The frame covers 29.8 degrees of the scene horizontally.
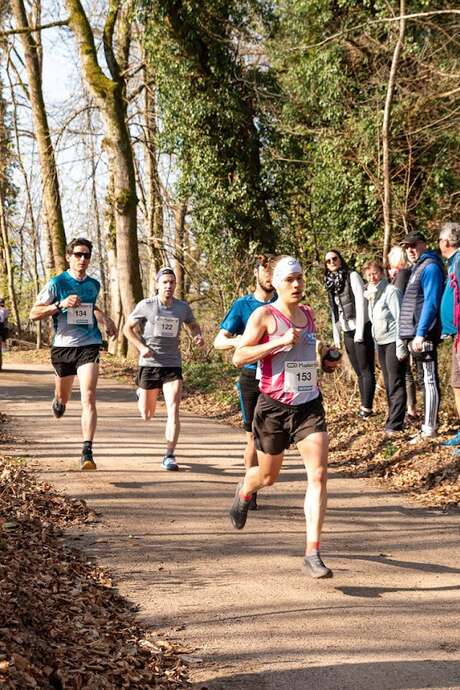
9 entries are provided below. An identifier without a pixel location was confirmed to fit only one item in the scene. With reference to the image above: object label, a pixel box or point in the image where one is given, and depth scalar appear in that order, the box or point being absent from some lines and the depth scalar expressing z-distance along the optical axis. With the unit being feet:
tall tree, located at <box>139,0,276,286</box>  62.95
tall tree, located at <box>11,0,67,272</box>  81.82
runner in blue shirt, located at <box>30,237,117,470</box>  29.81
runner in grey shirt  30.71
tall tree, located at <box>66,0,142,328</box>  68.49
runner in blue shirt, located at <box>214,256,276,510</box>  24.90
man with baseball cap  31.42
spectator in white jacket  34.30
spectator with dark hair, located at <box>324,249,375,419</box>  37.70
